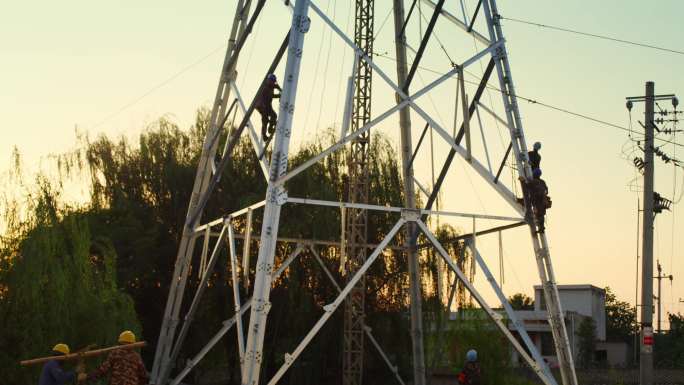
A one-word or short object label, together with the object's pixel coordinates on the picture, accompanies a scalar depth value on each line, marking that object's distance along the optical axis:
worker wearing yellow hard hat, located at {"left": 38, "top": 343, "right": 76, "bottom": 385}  14.69
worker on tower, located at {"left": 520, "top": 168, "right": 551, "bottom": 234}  19.72
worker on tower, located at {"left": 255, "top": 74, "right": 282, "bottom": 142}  19.86
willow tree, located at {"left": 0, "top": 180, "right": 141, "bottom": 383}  21.22
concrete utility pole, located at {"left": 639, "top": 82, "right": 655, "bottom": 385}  25.23
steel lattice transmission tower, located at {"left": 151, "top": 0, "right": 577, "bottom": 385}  17.42
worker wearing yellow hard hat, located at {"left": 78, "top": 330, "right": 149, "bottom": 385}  14.35
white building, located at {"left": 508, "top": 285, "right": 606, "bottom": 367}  59.00
